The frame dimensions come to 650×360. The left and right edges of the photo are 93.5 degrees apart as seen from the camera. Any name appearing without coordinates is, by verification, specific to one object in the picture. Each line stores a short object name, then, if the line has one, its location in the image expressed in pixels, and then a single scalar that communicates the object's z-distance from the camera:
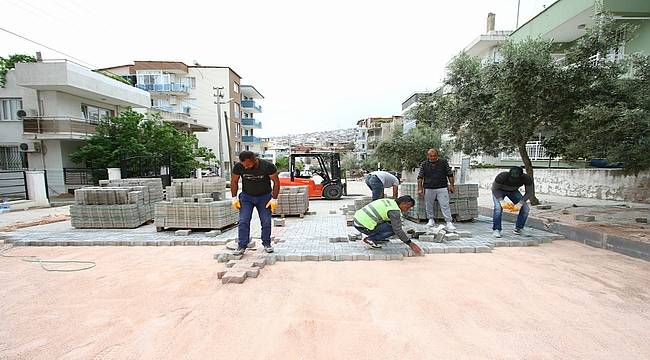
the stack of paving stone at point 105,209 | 6.72
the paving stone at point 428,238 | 5.30
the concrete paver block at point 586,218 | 6.41
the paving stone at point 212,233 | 5.89
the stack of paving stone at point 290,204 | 8.30
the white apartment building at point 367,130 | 53.69
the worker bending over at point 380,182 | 6.15
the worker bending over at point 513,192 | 5.57
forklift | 13.36
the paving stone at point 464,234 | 5.58
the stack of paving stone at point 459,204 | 6.75
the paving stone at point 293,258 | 4.52
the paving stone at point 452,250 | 4.82
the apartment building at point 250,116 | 39.78
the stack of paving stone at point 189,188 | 8.21
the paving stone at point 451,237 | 5.27
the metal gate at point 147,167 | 14.32
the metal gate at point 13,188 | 11.80
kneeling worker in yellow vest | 4.40
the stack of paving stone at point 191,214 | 6.16
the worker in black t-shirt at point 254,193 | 4.69
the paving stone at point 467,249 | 4.84
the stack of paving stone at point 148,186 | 7.42
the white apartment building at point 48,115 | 14.18
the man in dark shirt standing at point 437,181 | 5.91
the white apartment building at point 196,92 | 30.11
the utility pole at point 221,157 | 23.31
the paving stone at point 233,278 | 3.65
